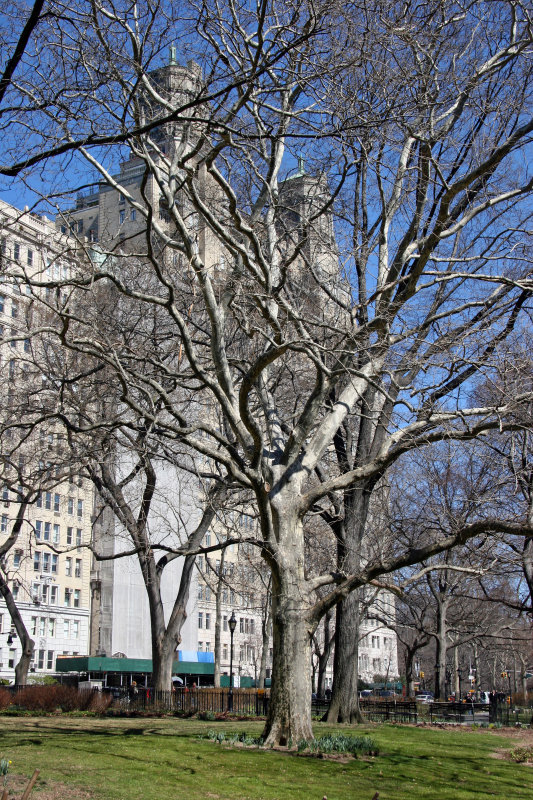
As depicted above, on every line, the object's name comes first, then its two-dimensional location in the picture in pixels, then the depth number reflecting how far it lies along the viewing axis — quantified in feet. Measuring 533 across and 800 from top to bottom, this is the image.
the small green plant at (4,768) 29.76
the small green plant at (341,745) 40.96
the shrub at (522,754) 51.40
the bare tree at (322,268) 41.63
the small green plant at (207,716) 69.36
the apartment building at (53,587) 183.21
